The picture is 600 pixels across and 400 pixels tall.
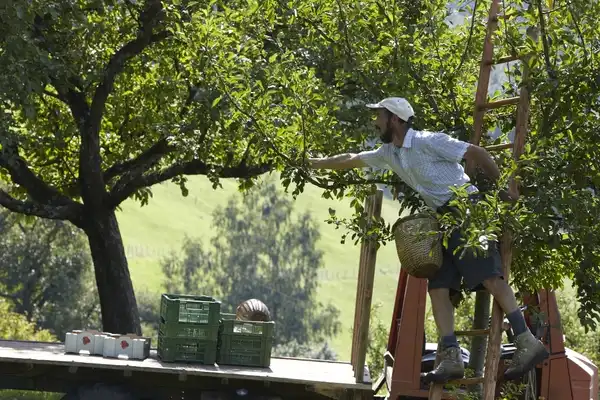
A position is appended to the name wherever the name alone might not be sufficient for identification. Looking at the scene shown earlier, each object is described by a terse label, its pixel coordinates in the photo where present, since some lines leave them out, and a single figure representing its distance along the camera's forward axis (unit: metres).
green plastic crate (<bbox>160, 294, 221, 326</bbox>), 11.30
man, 6.50
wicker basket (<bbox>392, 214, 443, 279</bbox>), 6.68
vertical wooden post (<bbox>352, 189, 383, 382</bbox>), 9.81
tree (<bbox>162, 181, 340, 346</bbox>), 109.88
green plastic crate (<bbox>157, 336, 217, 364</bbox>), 11.16
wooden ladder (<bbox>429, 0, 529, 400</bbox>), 6.35
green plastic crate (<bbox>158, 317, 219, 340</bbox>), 11.18
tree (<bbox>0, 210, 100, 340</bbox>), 62.62
